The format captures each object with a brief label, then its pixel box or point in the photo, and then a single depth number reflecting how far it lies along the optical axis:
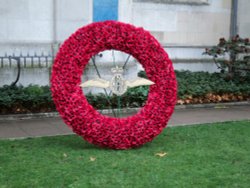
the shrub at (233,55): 13.02
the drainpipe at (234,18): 15.29
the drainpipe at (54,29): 10.97
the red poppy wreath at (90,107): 6.80
